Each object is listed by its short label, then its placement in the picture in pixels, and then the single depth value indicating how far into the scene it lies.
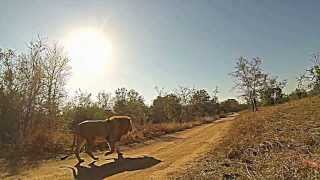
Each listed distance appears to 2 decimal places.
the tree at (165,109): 29.02
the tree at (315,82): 20.94
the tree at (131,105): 22.05
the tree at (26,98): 11.71
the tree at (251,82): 29.78
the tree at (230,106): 56.17
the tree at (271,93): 30.90
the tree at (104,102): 21.80
